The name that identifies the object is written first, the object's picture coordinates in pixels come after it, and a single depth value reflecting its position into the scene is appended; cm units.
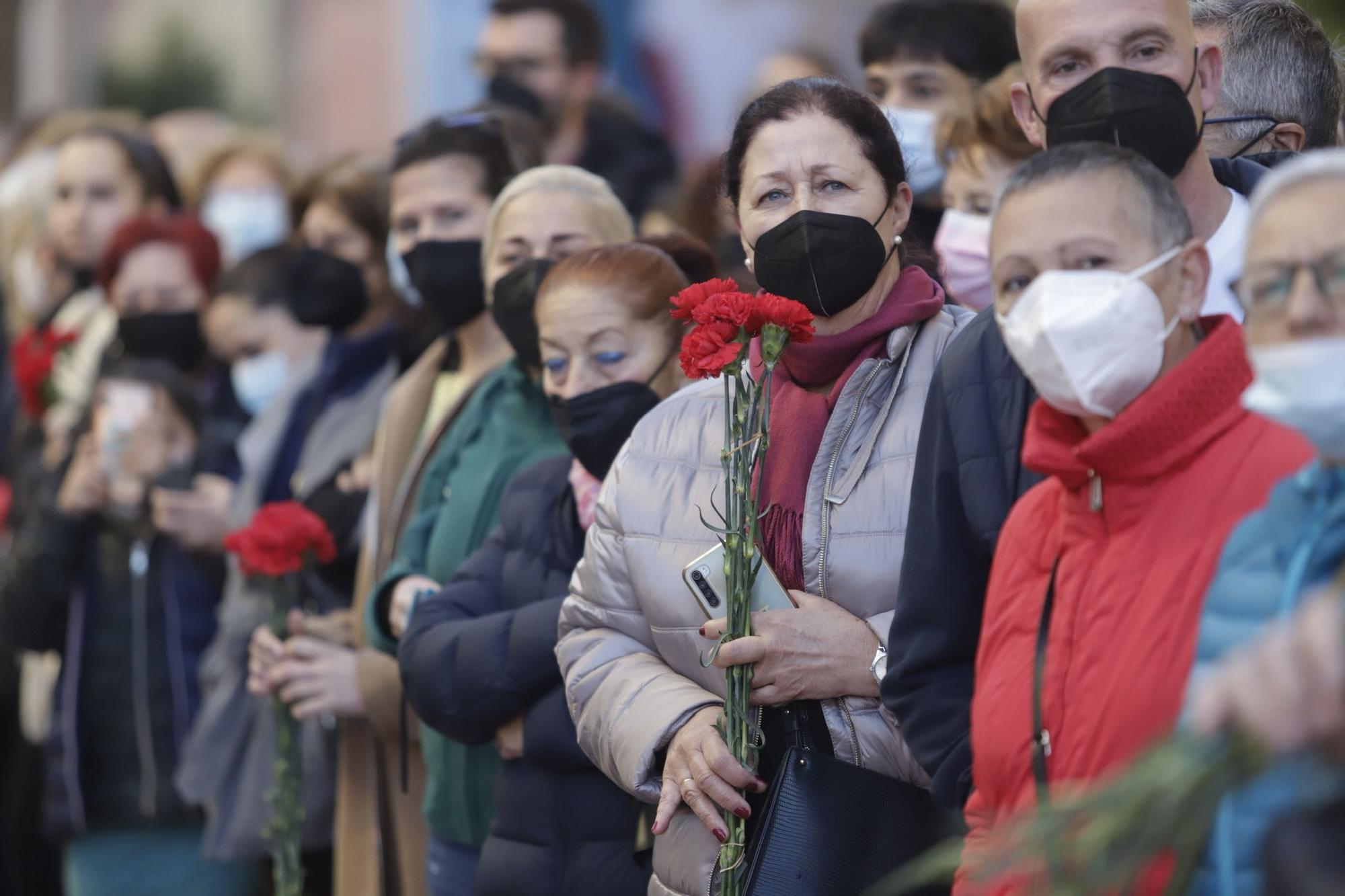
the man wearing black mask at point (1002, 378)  607
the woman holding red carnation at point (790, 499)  677
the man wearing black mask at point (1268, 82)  795
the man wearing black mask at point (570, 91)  1420
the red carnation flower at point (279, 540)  1024
